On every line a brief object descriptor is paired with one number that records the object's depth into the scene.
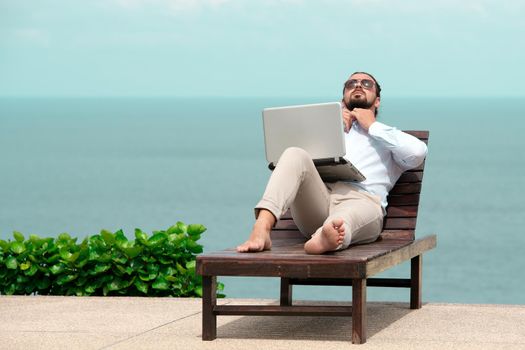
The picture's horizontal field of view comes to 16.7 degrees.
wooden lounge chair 7.91
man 8.30
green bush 10.51
